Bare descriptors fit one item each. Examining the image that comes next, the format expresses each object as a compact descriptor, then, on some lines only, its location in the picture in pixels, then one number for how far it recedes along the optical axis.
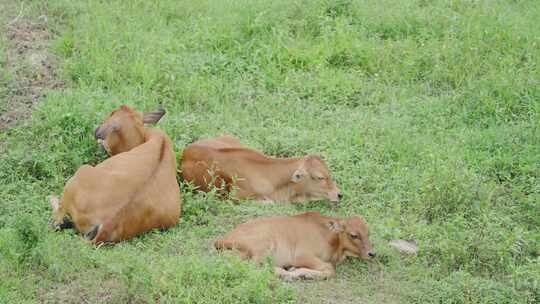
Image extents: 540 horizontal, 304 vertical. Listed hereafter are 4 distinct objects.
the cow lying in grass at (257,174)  19.59
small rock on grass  17.64
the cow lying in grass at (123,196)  17.36
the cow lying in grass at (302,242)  16.95
